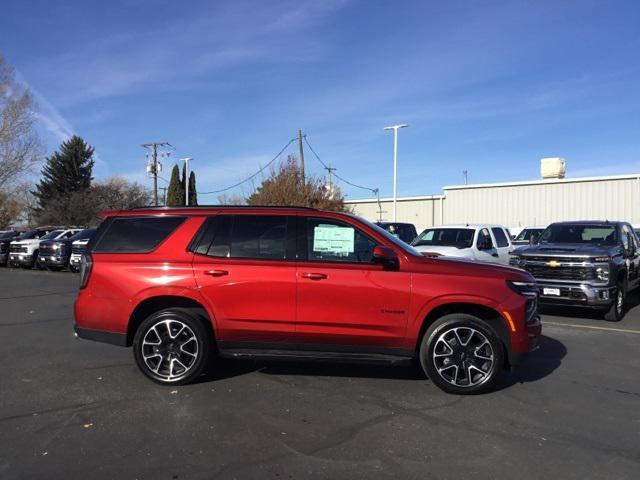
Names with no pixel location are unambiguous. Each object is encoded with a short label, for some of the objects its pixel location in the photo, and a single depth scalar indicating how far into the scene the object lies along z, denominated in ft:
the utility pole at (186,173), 145.81
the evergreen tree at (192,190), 187.93
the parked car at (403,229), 63.84
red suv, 17.53
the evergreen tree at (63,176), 226.99
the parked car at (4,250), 81.07
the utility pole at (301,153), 111.43
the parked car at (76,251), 67.51
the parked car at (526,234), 58.49
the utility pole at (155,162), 163.94
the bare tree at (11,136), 131.03
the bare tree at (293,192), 104.32
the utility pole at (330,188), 110.20
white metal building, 128.47
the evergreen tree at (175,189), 179.41
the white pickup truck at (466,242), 40.78
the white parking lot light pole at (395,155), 114.11
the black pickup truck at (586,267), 31.76
